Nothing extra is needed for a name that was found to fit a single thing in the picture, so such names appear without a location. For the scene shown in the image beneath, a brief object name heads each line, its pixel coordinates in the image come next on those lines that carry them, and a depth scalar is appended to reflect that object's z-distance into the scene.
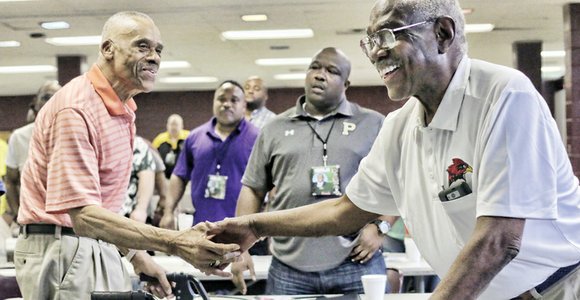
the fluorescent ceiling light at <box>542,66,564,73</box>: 15.54
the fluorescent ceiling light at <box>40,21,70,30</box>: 10.62
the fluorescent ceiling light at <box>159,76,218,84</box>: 17.17
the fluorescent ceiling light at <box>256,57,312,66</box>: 14.38
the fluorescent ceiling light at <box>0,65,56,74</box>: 14.80
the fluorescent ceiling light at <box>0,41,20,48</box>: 12.02
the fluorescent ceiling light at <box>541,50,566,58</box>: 14.07
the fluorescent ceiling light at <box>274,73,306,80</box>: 16.77
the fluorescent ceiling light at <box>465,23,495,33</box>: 11.32
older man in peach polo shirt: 2.52
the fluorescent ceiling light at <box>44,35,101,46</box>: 11.81
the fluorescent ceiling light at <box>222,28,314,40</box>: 11.53
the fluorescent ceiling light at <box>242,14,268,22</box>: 10.41
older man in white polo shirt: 1.76
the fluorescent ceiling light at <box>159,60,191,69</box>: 14.65
